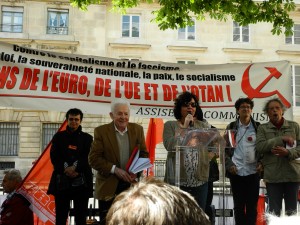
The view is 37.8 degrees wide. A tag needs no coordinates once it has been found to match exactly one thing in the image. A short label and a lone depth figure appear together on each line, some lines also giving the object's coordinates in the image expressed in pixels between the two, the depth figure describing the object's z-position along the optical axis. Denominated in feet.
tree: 31.35
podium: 14.34
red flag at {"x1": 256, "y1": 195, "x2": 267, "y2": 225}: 23.66
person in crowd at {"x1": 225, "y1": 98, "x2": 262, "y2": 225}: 17.98
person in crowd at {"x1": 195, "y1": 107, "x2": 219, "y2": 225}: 14.90
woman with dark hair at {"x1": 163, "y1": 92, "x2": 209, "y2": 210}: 14.62
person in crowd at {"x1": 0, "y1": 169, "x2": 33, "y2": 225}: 16.67
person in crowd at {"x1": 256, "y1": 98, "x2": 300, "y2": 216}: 17.58
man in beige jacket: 17.03
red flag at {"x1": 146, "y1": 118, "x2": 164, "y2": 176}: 27.07
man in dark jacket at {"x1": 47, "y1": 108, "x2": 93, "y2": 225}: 18.30
